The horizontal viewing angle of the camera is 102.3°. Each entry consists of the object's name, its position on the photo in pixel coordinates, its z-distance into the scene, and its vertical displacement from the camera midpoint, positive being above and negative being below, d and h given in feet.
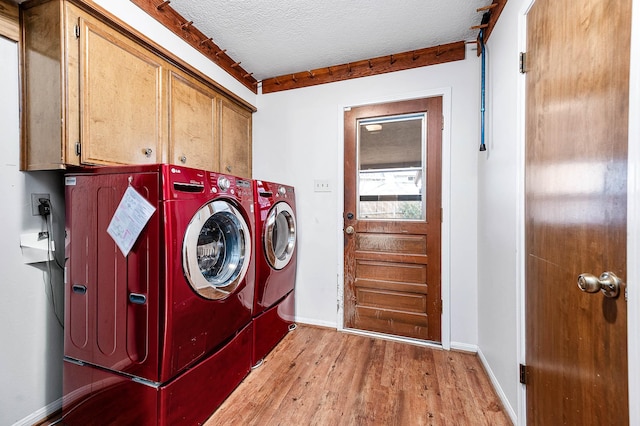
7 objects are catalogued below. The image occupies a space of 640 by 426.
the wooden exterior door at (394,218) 6.79 -0.22
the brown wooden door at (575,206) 2.29 +0.04
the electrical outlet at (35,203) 4.26 +0.11
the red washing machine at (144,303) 3.56 -1.40
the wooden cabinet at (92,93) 3.88 +2.02
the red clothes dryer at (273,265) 5.93 -1.39
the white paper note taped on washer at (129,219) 3.57 -0.13
